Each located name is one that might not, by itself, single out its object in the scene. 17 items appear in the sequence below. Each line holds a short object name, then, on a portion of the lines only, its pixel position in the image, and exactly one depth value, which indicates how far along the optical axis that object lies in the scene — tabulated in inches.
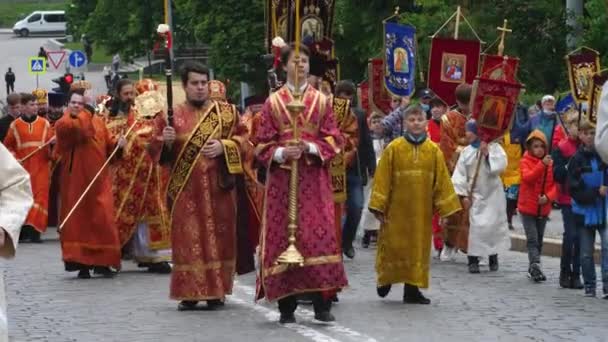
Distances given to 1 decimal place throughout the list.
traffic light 1141.2
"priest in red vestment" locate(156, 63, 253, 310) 538.6
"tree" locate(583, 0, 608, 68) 1033.5
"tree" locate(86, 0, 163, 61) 2522.1
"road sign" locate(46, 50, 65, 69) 1971.8
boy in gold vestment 557.9
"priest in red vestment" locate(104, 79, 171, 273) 680.4
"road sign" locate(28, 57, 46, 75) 1989.4
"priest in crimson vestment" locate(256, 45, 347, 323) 495.2
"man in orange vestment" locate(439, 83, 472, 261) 706.8
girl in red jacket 645.9
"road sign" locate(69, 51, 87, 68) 2036.2
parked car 4018.2
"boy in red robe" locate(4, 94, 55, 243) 869.2
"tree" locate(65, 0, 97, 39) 3159.5
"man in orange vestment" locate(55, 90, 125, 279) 665.0
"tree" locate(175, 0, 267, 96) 1814.7
